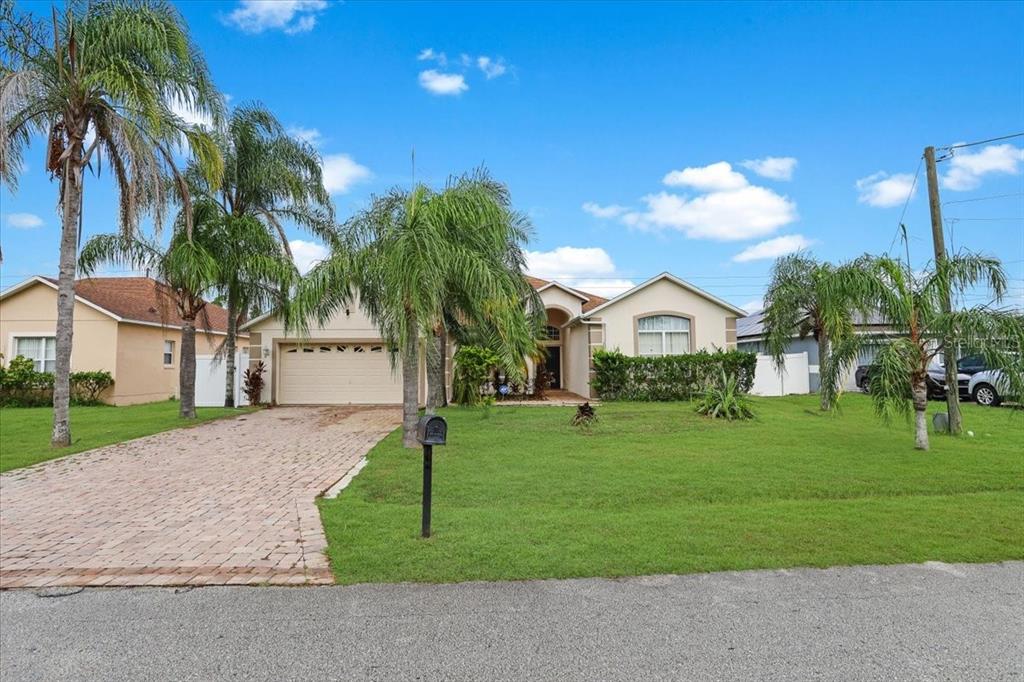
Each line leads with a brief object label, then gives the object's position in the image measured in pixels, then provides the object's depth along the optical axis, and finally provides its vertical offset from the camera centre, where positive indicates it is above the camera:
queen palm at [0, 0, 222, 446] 10.41 +5.32
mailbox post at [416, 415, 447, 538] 5.09 -0.51
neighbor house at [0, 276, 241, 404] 20.17 +1.96
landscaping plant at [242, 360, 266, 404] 18.03 +0.02
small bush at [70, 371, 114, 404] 19.50 +0.03
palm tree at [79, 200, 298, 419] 13.73 +3.16
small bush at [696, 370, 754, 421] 13.11 -0.60
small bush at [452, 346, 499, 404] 16.17 +0.25
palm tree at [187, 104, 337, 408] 15.98 +5.79
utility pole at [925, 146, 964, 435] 10.95 +2.70
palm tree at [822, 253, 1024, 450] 8.57 +0.83
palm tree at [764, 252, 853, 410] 16.31 +2.11
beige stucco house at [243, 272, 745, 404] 18.55 +1.35
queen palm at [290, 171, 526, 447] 8.73 +1.82
